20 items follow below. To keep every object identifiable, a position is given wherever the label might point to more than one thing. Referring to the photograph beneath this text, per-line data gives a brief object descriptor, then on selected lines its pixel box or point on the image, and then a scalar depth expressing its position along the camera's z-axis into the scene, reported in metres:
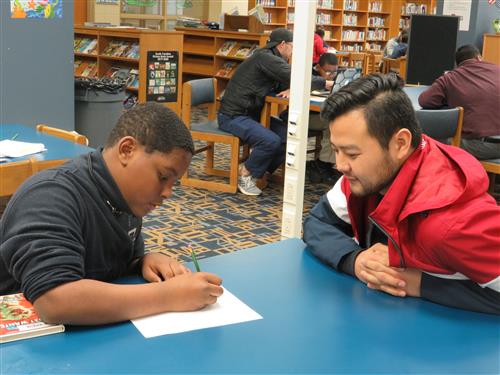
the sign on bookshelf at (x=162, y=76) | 6.52
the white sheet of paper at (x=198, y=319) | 1.32
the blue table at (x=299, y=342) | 1.19
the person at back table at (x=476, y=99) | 4.73
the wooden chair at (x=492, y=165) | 4.62
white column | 2.67
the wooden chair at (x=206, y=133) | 5.30
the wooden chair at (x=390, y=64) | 11.22
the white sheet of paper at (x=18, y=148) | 2.89
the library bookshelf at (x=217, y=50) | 9.05
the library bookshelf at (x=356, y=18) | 12.56
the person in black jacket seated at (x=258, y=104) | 5.29
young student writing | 1.28
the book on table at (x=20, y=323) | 1.25
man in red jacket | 1.44
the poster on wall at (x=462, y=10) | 8.28
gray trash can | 5.05
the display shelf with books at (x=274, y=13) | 12.35
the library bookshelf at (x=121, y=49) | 6.66
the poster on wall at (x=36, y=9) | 4.30
